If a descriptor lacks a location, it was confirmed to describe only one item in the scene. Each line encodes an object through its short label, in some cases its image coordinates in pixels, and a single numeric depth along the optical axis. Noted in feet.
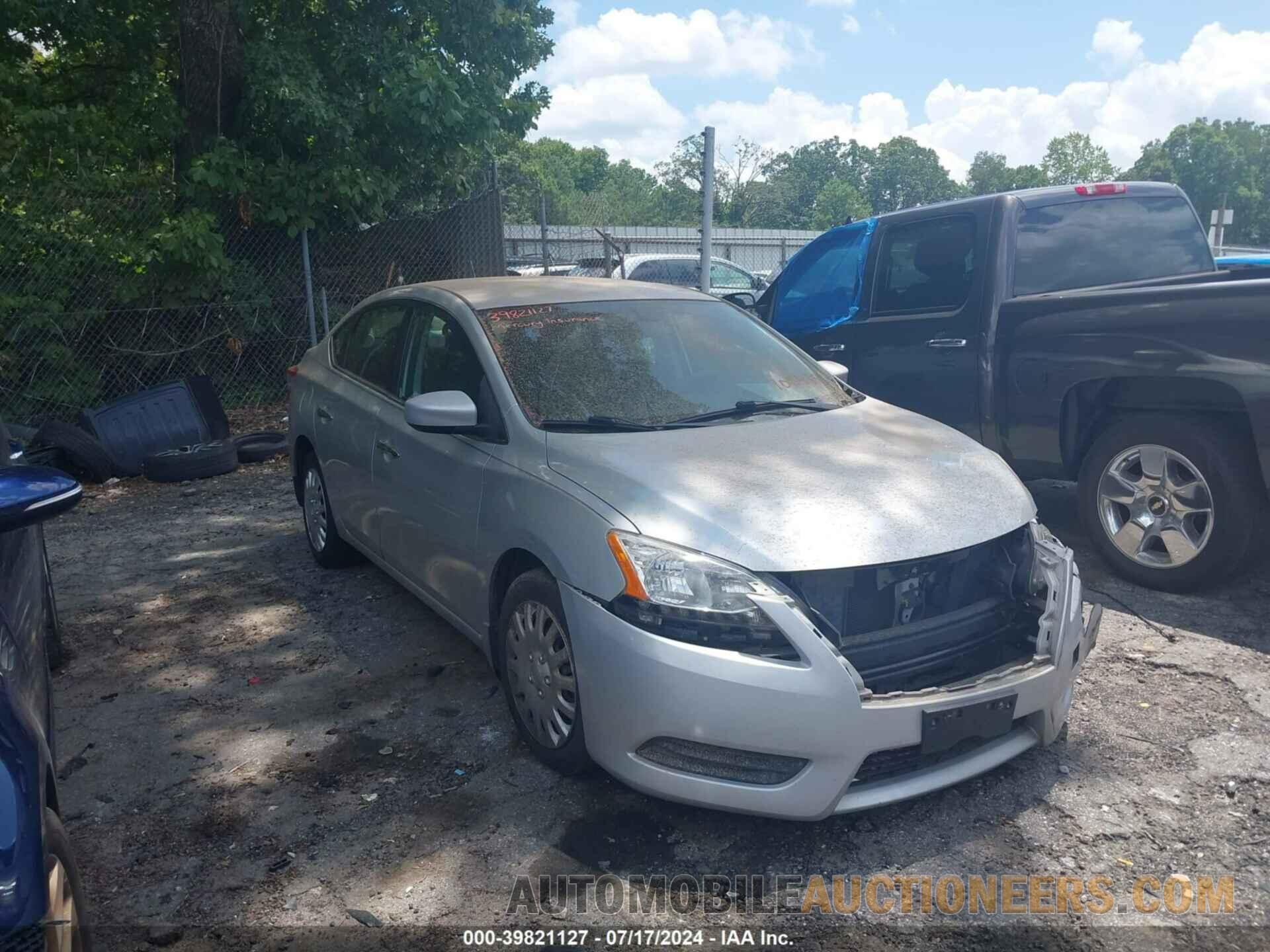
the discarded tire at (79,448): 27.17
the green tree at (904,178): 331.36
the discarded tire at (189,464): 27.76
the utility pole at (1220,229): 59.14
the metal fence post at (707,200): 25.46
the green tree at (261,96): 33.24
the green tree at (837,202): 248.69
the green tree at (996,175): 330.40
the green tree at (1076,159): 334.24
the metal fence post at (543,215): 44.60
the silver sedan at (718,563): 9.47
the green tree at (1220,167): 262.47
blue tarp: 22.24
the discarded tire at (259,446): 29.81
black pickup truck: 15.10
